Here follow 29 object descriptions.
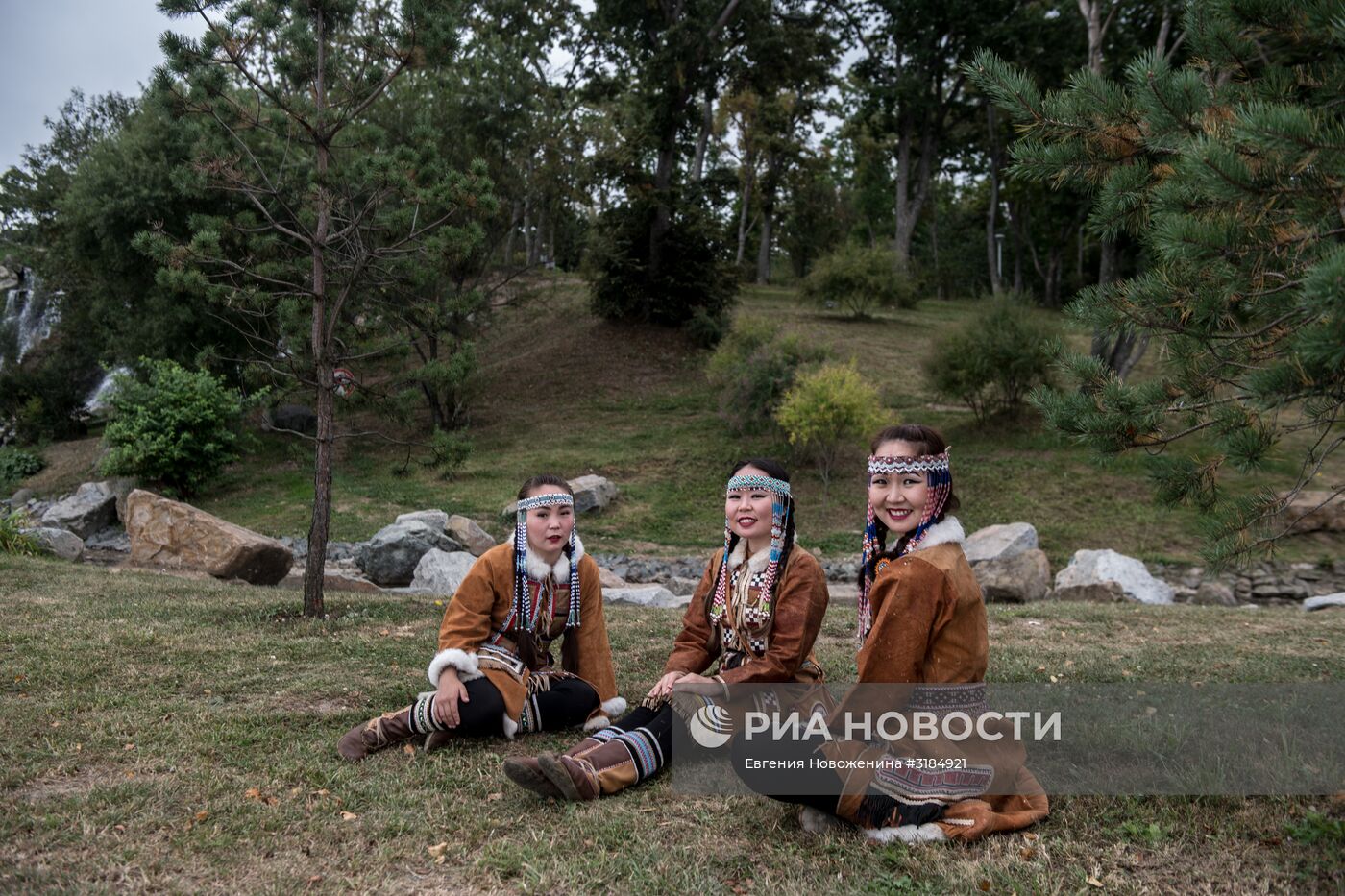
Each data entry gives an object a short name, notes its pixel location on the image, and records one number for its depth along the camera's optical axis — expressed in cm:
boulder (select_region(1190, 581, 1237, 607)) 1187
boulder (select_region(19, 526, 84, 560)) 1204
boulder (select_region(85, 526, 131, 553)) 1509
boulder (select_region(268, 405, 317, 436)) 2253
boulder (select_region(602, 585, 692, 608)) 998
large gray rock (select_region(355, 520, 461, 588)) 1155
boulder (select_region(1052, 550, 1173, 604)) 1104
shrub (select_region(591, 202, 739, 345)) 2469
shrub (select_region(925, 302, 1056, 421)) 1777
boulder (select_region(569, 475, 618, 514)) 1650
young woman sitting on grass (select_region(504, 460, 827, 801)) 380
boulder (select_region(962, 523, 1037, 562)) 1231
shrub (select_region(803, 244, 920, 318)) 2853
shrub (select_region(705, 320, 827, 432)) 1842
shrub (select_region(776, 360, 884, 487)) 1620
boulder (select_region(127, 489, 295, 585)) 1065
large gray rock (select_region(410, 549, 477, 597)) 1050
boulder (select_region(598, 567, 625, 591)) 1146
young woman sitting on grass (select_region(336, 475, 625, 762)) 420
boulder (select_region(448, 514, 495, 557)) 1367
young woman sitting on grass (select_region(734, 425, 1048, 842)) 313
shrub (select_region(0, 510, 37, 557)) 1136
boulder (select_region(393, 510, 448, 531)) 1404
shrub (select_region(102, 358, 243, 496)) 1711
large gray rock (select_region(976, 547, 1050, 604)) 1124
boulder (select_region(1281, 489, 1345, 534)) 1414
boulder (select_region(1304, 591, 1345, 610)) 1074
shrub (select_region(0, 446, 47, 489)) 2160
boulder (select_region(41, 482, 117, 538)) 1616
